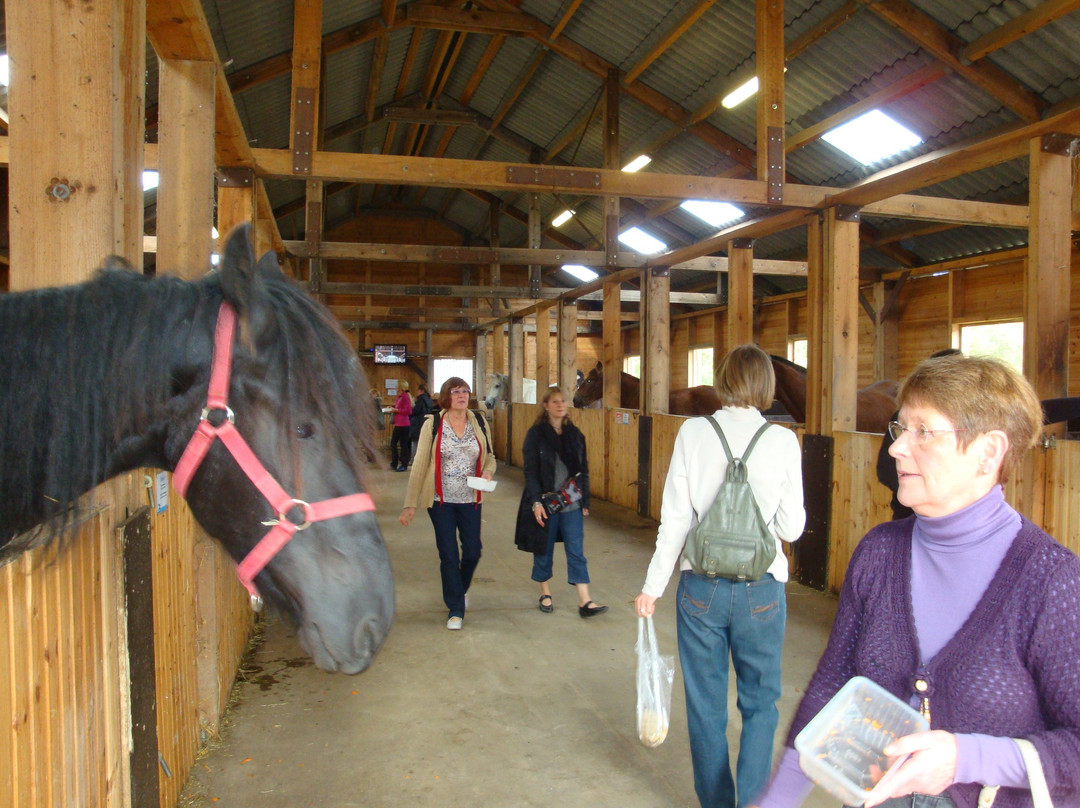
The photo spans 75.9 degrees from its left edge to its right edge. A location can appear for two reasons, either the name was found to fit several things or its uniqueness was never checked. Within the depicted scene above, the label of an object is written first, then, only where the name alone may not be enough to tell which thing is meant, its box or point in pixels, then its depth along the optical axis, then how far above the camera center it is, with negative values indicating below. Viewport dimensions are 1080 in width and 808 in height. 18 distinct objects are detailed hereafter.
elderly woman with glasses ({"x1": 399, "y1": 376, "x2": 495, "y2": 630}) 4.25 -0.56
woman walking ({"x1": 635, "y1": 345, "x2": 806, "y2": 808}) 2.17 -0.67
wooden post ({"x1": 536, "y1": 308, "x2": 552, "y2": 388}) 11.37 +0.82
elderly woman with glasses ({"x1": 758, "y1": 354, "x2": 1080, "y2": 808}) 0.98 -0.34
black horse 1.06 -0.05
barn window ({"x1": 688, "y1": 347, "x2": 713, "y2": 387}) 16.94 +0.72
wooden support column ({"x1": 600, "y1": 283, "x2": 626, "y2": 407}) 8.48 +0.58
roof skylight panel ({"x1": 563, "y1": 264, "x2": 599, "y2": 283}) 17.64 +3.18
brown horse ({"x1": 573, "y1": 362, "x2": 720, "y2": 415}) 8.98 -0.02
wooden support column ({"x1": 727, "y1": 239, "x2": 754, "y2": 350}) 5.98 +0.96
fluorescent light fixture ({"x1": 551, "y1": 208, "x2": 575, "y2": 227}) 13.52 +3.52
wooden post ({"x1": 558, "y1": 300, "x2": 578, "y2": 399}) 10.24 +0.74
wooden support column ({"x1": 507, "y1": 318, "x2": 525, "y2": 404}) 13.46 +0.72
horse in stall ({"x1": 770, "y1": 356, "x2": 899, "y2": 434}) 6.33 -0.07
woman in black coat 4.45 -0.69
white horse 14.17 +0.09
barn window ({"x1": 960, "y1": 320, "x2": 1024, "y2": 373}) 9.20 +0.77
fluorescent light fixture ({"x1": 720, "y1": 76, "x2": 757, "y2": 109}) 7.99 +3.56
